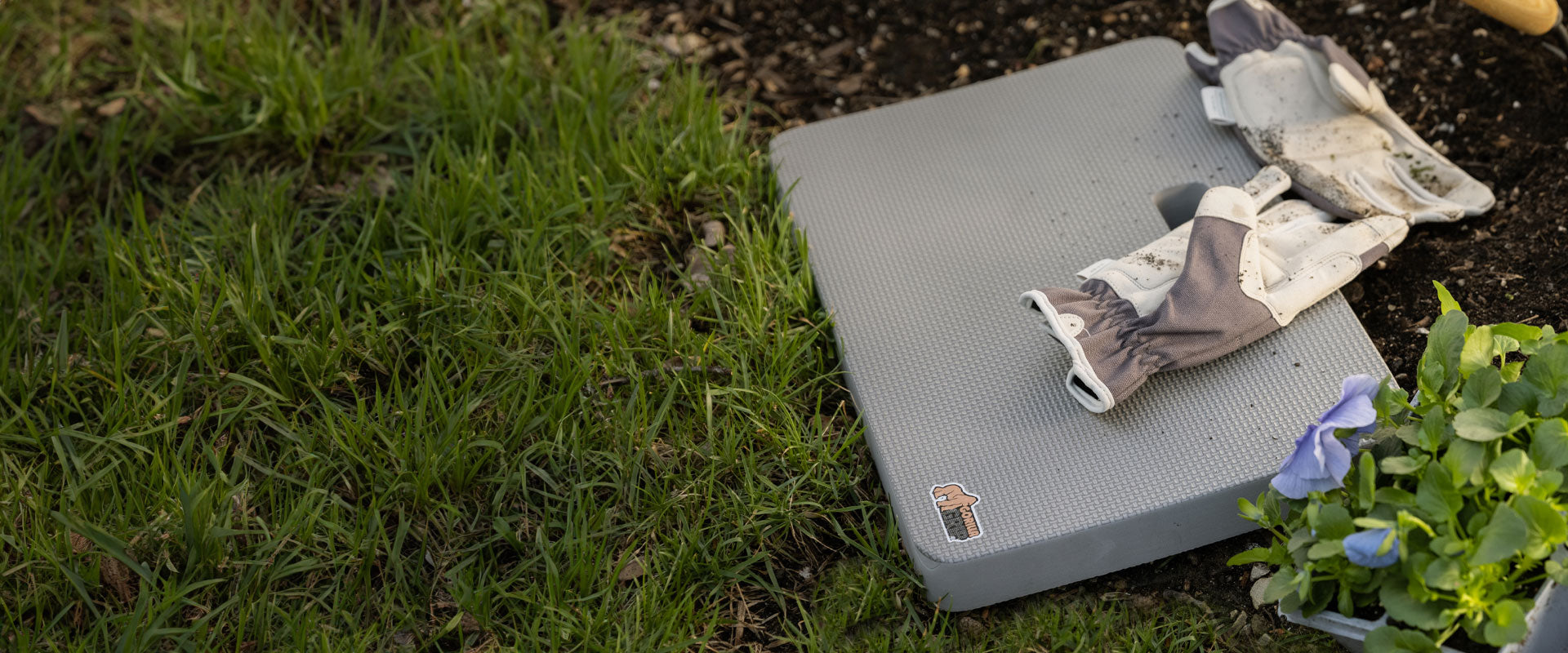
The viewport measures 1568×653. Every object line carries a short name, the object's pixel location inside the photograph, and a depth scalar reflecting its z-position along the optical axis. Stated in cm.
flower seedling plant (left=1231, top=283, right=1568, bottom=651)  88
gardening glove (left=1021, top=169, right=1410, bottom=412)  104
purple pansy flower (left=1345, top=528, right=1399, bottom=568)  89
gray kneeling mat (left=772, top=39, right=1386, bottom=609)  101
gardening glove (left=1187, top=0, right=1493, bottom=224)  112
